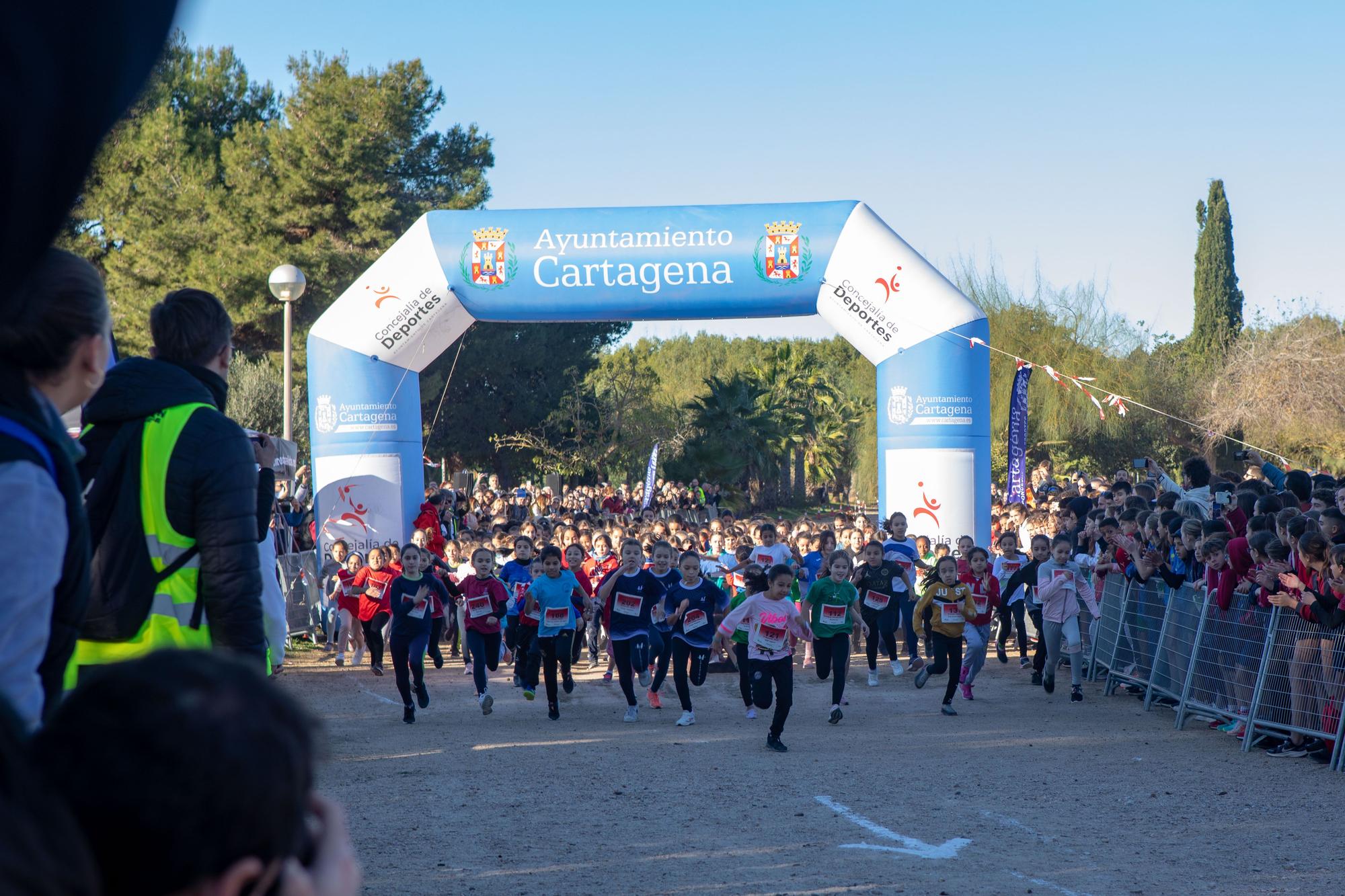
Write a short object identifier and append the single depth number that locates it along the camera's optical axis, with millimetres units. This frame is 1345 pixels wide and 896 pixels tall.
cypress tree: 42438
